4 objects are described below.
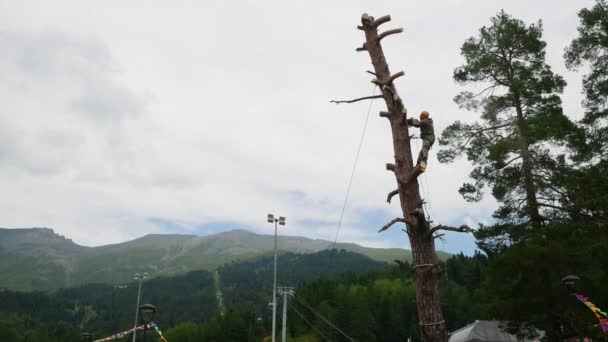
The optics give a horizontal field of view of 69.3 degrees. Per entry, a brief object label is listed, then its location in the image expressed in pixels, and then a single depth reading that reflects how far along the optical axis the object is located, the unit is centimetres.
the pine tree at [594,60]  1694
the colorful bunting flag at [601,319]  1410
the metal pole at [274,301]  2962
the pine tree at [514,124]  1731
